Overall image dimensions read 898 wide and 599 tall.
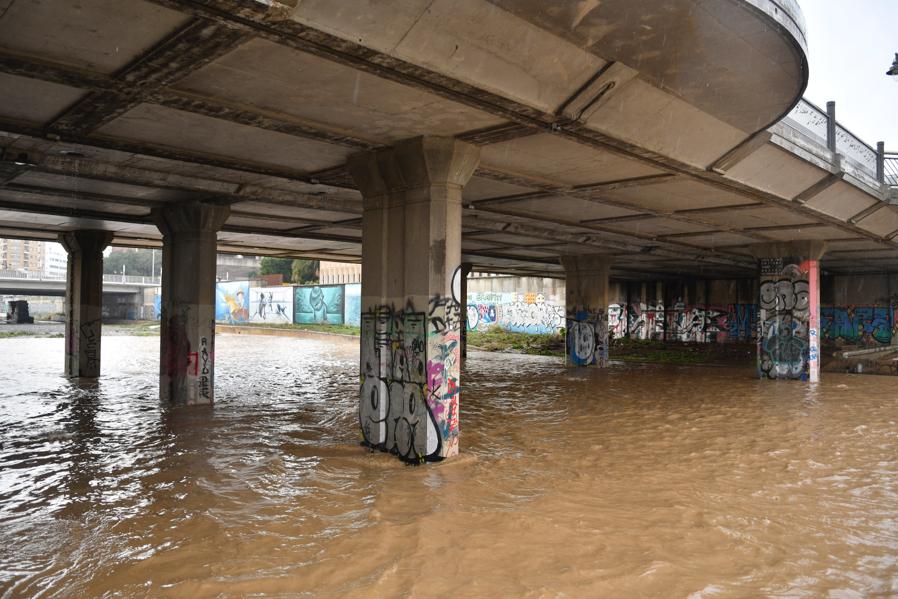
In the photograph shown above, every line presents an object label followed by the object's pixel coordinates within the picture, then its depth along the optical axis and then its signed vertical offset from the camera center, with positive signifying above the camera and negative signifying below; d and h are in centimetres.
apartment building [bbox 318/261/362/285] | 7675 +385
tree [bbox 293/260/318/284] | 8100 +408
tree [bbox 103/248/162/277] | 14012 +833
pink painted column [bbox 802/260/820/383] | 2272 -47
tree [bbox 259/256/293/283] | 8931 +511
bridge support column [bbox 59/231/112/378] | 2241 -6
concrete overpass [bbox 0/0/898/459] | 666 +265
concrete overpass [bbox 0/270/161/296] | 7144 +186
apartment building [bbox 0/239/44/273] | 18636 +1349
